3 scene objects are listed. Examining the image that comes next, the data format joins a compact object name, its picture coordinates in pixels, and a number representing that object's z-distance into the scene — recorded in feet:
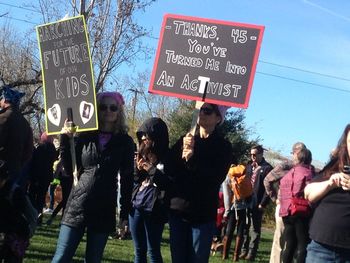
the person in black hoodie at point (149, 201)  18.05
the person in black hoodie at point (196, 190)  15.15
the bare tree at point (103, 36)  66.33
